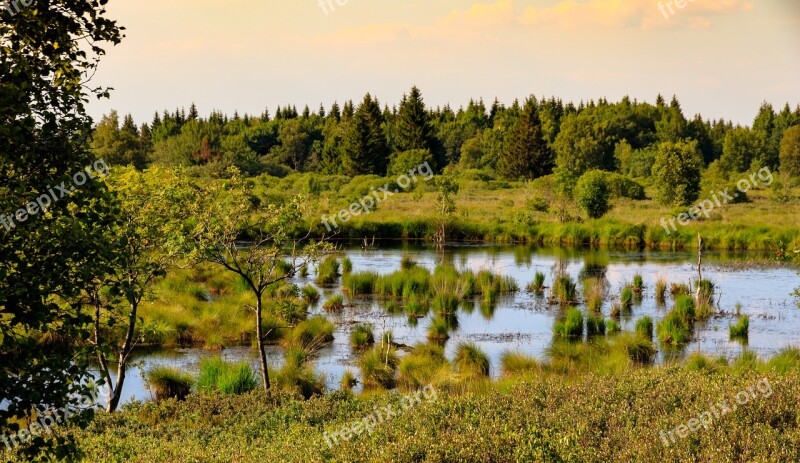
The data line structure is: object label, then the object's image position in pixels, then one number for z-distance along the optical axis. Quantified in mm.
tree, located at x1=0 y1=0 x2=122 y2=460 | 4934
